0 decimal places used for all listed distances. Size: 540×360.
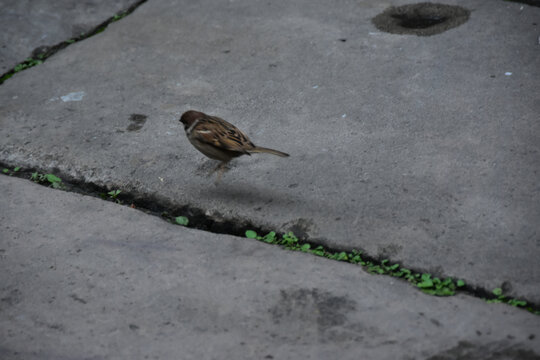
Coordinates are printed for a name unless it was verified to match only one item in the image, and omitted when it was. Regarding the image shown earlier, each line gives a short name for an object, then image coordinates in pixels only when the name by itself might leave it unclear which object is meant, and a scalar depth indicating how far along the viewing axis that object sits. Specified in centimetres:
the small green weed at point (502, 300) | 514
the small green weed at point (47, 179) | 748
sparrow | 685
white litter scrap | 934
